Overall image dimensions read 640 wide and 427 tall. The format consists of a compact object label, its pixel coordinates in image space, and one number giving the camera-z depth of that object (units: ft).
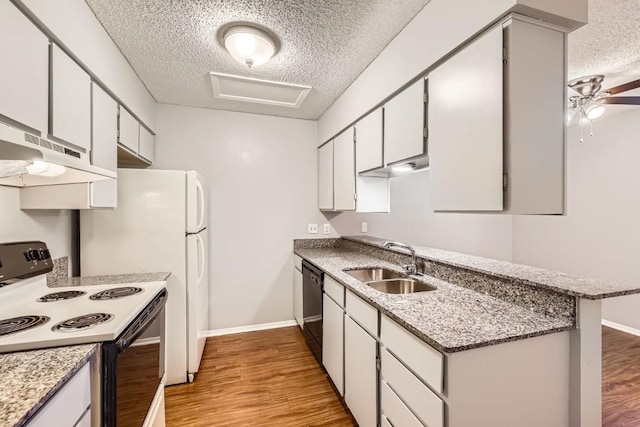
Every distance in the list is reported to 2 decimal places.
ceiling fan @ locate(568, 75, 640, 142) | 7.07
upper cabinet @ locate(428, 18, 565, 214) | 3.84
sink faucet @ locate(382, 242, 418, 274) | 6.86
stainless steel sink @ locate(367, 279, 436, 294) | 6.62
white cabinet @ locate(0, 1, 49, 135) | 3.39
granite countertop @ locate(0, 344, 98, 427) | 2.33
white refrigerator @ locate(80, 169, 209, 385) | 6.88
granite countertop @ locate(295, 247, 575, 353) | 3.51
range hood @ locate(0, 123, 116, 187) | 2.80
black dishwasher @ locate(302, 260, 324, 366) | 7.93
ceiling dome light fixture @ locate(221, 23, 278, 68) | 5.76
